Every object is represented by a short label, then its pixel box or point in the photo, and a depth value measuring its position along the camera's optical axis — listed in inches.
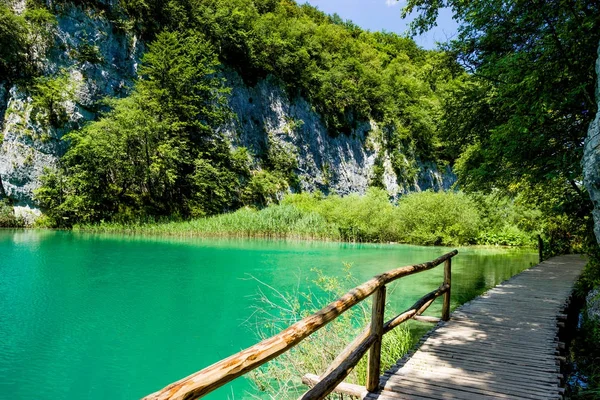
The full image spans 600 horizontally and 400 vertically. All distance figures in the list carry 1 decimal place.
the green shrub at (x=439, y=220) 1026.7
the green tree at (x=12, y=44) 876.6
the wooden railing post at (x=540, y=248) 556.1
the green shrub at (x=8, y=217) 850.1
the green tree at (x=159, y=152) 936.9
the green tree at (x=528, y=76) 227.8
